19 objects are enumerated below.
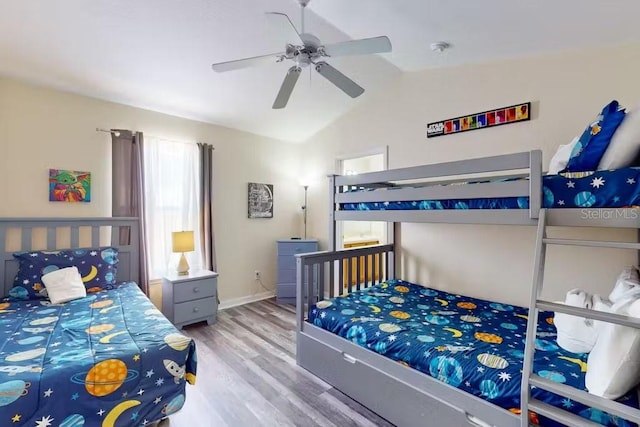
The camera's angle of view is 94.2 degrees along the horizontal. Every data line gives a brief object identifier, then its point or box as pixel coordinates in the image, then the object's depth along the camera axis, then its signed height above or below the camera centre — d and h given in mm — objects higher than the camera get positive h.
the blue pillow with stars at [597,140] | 1487 +361
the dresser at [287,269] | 4215 -861
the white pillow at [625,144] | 1399 +317
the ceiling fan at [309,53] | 1722 +962
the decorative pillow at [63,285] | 2465 -661
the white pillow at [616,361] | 1117 -591
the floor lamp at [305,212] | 4809 -53
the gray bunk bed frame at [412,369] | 1301 -669
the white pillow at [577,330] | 1575 -652
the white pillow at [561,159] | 1787 +316
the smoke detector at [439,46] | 2523 +1405
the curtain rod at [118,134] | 3127 +817
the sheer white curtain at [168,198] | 3443 +125
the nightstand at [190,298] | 3215 -999
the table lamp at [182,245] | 3336 -413
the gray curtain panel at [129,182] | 3172 +281
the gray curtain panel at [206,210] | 3768 -22
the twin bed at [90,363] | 1392 -810
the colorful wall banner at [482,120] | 2580 +848
